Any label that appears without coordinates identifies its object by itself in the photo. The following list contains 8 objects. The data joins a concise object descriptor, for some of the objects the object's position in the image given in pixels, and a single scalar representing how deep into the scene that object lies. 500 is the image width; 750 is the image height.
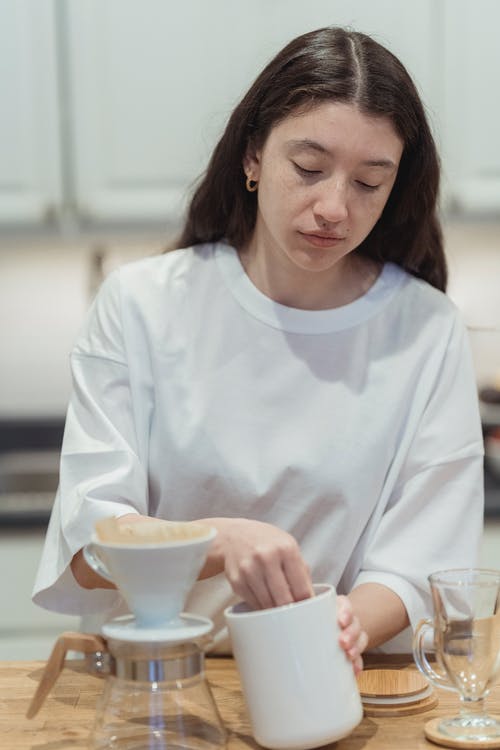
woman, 1.83
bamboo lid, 1.60
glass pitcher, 1.41
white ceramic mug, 1.44
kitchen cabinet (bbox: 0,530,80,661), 3.02
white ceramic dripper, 1.37
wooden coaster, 1.48
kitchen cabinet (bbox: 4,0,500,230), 3.29
